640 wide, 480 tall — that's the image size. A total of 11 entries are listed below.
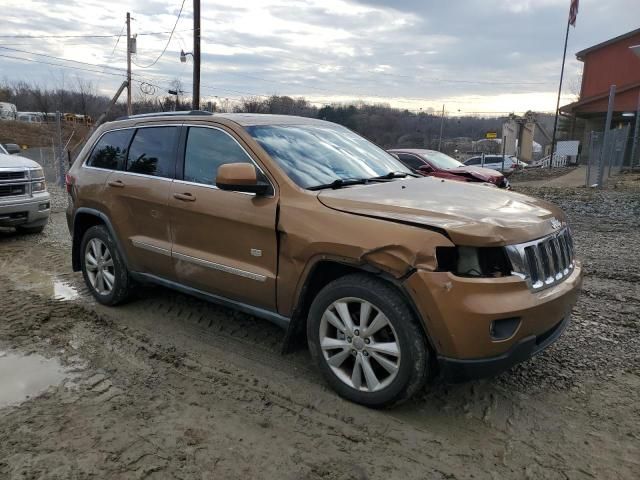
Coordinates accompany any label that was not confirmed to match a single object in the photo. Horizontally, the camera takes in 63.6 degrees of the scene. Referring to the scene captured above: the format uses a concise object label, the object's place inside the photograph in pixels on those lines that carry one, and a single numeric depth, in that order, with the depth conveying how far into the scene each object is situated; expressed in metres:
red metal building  28.95
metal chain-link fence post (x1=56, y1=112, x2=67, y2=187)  15.81
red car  11.43
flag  35.06
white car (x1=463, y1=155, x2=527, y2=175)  30.11
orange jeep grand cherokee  2.88
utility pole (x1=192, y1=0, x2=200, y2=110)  17.67
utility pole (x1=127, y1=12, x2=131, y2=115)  33.22
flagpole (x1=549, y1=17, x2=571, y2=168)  36.30
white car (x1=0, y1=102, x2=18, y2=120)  65.39
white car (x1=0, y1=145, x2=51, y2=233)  8.25
